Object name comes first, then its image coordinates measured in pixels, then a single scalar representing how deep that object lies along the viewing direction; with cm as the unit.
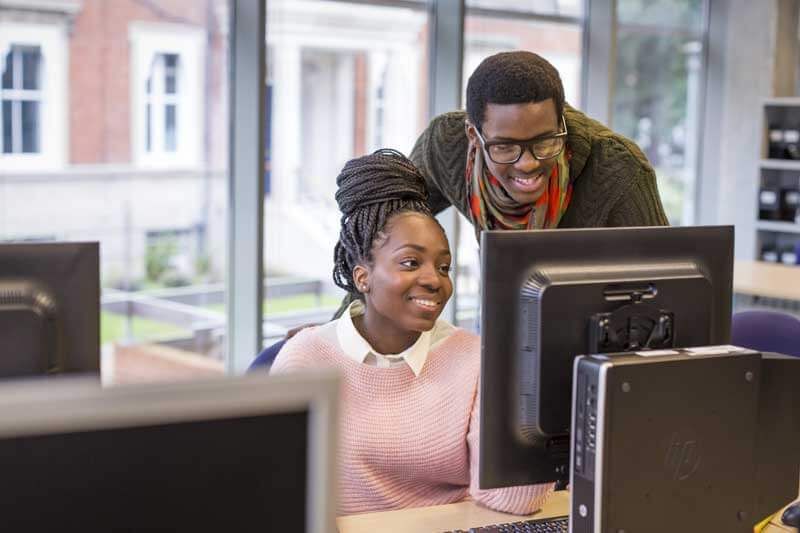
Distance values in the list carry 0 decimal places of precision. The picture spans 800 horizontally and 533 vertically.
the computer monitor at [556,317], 131
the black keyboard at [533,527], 154
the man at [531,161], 179
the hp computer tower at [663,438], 123
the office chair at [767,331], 235
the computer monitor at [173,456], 66
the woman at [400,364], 167
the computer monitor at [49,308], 115
